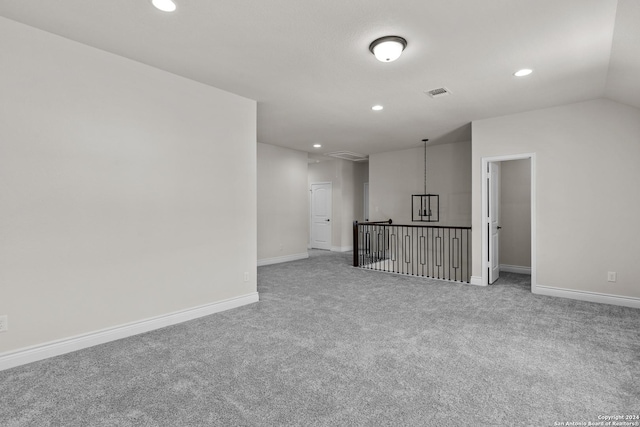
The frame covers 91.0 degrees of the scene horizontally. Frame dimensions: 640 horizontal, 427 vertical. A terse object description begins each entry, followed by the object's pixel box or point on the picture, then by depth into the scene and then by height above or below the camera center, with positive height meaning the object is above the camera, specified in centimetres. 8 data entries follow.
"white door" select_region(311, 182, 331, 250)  938 -18
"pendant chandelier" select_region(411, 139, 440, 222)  728 +8
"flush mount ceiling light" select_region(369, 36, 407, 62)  263 +138
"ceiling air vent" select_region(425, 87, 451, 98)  379 +145
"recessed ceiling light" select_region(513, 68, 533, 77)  326 +144
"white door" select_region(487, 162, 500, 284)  512 -20
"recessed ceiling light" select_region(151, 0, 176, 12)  218 +145
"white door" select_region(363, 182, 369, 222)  1006 +31
